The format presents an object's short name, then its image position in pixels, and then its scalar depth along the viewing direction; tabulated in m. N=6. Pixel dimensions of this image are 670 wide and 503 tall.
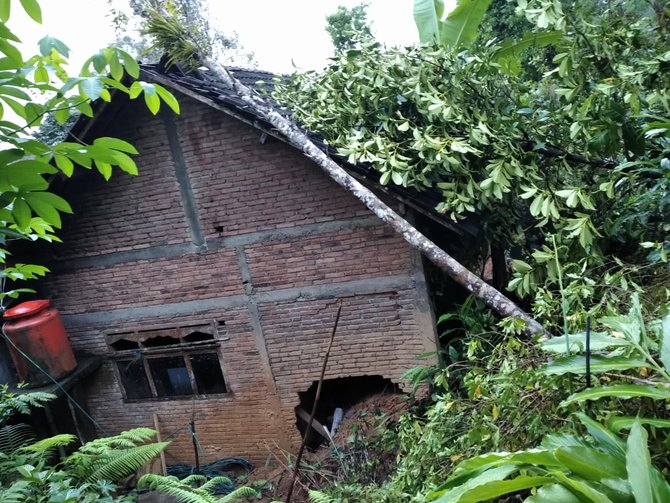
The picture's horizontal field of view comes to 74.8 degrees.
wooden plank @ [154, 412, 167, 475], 6.70
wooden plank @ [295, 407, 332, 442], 6.22
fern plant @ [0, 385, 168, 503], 2.91
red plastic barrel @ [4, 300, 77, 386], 5.98
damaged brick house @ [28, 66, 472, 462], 5.48
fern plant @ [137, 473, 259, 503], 3.96
